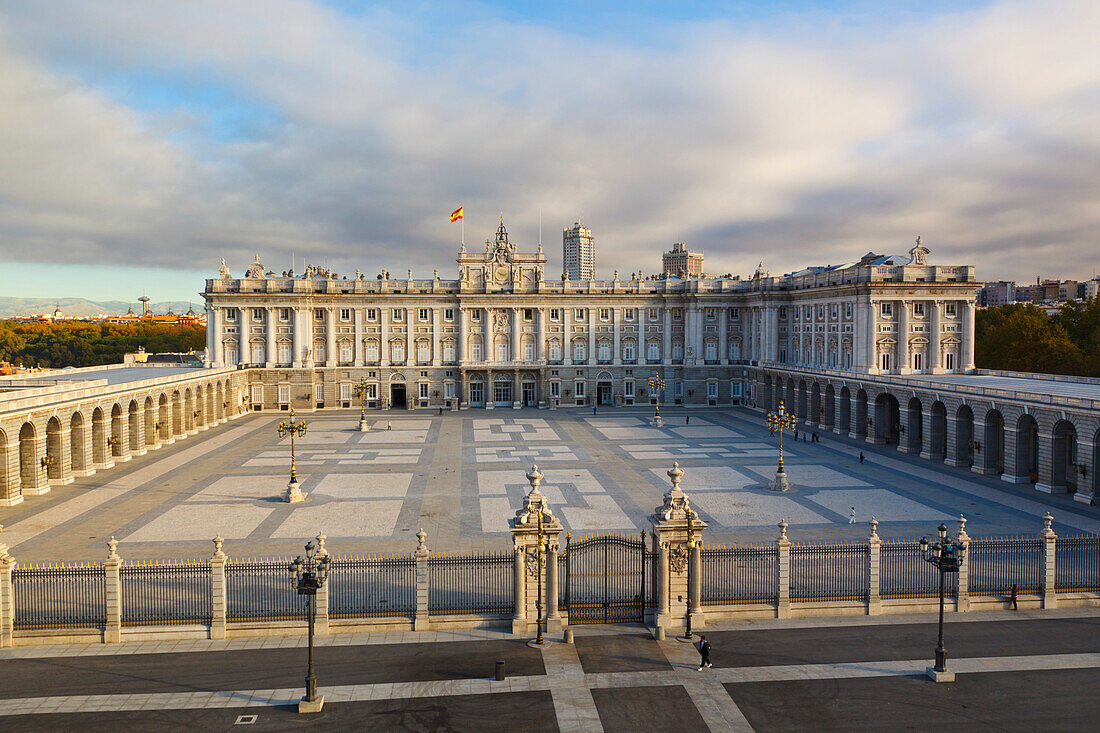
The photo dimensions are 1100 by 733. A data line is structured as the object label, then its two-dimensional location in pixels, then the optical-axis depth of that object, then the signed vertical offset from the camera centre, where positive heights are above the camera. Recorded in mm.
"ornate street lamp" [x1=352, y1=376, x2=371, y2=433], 73756 -7825
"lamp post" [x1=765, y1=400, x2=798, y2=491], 45750 -8322
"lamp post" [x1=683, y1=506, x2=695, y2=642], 23641 -6489
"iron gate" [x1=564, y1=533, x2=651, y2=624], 24938 -9126
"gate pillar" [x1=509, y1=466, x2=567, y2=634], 24047 -7048
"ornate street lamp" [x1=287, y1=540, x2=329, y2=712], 19250 -6548
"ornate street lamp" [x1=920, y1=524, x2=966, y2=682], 20844 -6472
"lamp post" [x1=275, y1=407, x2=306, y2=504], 42938 -8595
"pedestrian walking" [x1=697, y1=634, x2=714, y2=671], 21234 -8834
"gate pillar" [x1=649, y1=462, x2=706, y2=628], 24281 -7201
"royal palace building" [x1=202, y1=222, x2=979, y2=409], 90250 +1207
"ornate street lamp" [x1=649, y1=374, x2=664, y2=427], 78488 -4663
